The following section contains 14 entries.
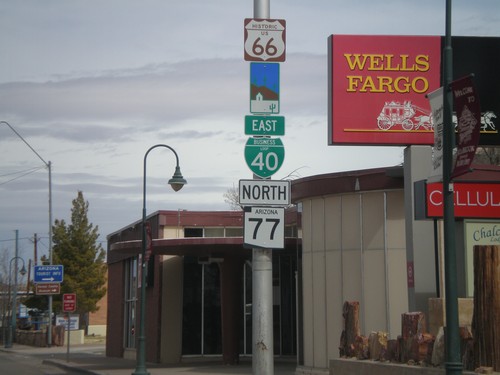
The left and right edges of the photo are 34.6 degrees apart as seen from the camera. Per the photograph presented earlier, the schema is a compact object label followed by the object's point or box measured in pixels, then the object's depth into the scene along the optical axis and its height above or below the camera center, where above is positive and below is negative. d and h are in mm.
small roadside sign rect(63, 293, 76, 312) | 35375 -197
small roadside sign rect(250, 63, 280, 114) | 10695 +2797
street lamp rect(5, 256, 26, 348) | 57162 -1793
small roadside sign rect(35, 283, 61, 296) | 47878 +619
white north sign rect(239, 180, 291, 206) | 10367 +1368
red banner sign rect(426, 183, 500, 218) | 17328 +2118
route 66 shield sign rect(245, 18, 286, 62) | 10695 +3430
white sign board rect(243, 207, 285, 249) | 10336 +906
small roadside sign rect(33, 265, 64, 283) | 48438 +1523
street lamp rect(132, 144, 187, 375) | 25498 +1585
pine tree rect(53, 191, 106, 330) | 68375 +3473
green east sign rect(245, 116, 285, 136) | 10609 +2281
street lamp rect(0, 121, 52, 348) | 48000 +4925
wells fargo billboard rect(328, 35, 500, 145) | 20031 +5382
